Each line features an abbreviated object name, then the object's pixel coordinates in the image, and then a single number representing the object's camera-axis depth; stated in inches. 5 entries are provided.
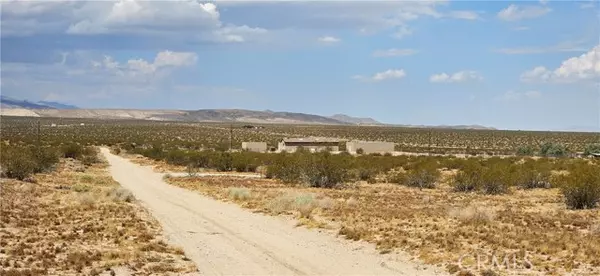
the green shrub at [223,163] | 2576.3
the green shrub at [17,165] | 1662.2
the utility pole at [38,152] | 2073.8
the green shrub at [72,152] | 2827.3
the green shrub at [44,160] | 1994.3
